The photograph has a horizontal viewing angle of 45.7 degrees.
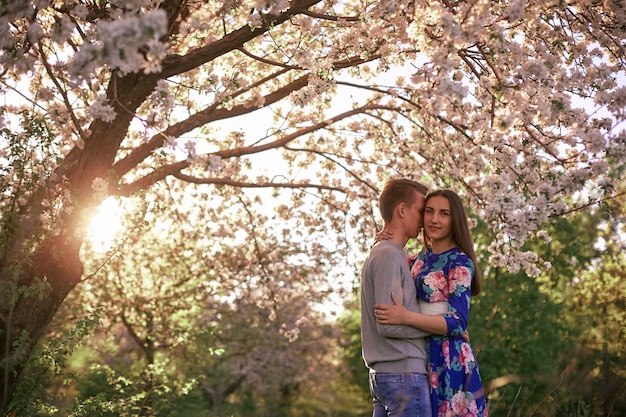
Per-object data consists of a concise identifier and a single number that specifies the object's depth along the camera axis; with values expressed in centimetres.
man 377
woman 376
